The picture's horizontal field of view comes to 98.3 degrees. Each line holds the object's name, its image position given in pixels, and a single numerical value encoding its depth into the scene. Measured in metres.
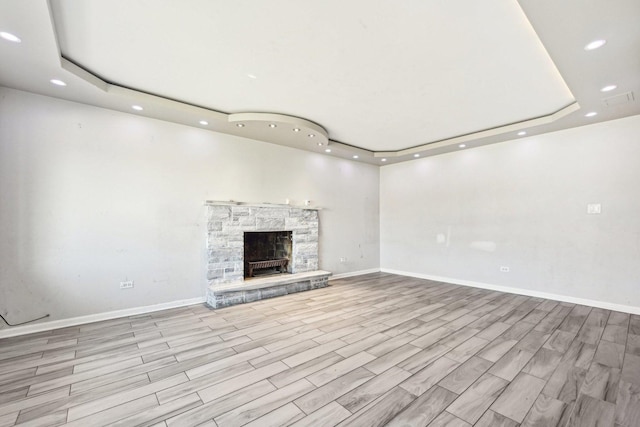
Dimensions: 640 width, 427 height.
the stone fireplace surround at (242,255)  4.19
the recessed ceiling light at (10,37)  2.14
